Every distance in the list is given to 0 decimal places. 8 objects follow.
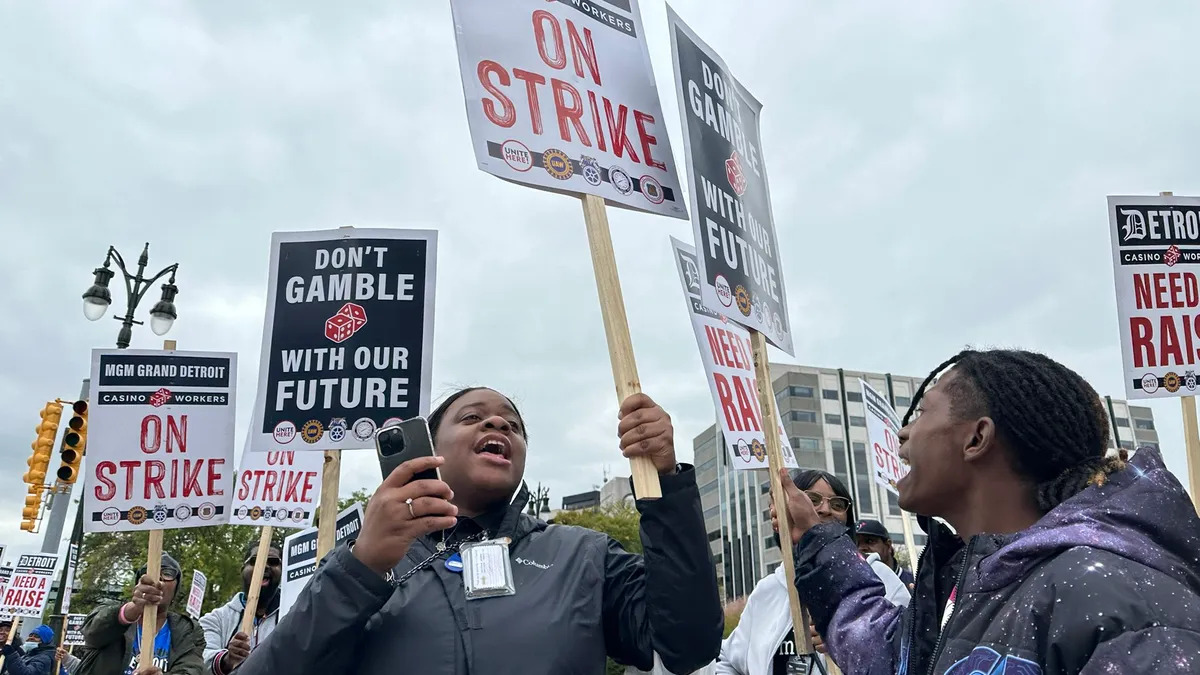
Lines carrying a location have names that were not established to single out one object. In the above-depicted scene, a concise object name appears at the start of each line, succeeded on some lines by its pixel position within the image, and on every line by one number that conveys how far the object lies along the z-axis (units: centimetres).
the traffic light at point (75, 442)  1290
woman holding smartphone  210
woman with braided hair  156
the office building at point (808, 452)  7750
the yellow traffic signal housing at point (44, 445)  1376
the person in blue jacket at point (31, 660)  880
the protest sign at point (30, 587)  1220
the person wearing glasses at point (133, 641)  639
